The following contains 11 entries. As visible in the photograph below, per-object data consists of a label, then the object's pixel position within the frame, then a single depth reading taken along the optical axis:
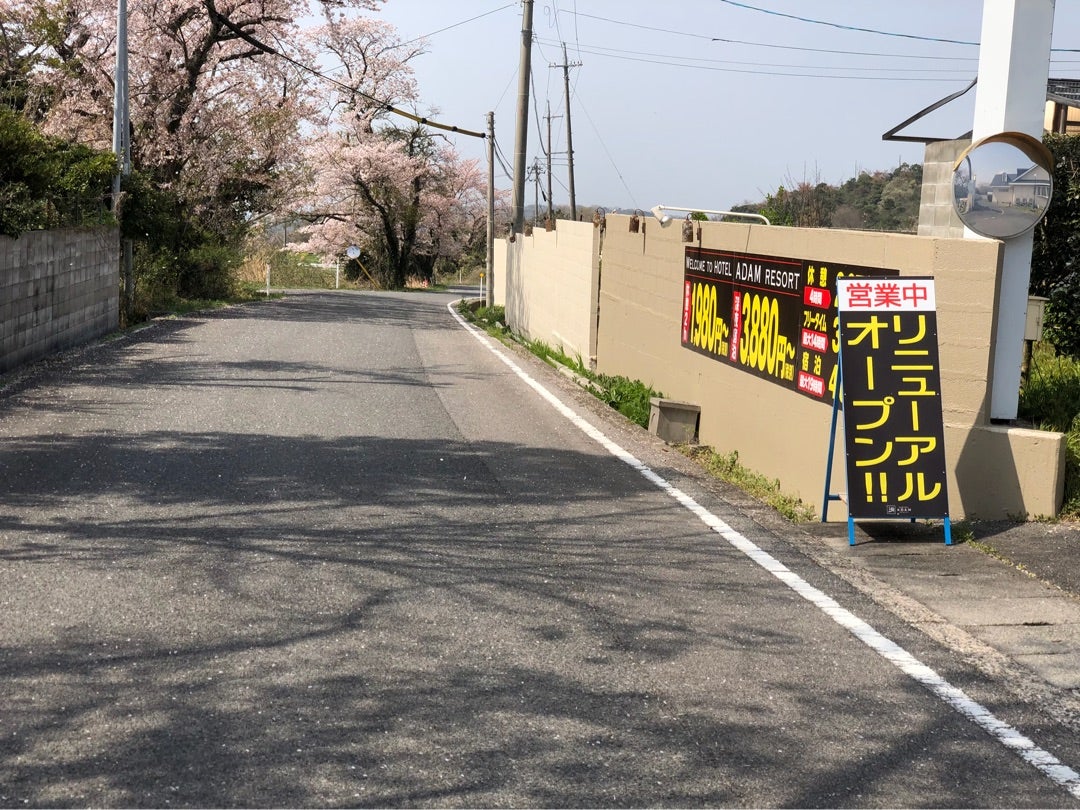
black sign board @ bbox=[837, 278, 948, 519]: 7.31
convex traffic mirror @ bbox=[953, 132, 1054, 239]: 7.50
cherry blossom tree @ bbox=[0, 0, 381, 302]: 28.92
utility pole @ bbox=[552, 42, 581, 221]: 58.95
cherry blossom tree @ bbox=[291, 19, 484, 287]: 54.12
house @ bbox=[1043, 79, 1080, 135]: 19.77
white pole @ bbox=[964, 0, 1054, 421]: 7.62
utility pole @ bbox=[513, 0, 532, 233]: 27.56
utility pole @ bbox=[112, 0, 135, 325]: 21.61
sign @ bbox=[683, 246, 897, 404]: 8.71
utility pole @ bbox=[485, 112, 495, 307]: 35.78
